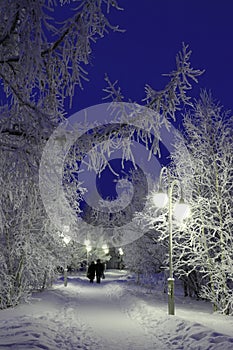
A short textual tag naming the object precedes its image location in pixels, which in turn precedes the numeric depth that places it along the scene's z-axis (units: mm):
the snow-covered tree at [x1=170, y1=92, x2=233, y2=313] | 14328
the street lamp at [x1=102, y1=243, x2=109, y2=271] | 56044
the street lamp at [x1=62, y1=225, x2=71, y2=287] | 22753
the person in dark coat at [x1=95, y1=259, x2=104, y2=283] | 37219
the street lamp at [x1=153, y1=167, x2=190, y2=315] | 12086
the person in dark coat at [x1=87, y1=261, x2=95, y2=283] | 38375
